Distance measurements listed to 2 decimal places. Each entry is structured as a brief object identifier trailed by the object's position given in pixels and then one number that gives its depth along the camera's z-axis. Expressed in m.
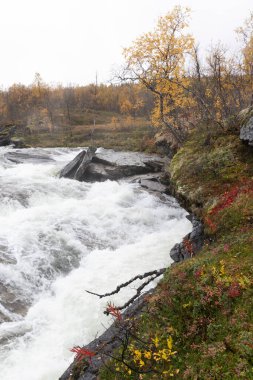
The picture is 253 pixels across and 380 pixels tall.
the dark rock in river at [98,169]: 25.22
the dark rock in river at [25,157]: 31.36
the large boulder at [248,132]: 11.94
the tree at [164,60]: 21.59
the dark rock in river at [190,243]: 10.12
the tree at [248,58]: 23.28
